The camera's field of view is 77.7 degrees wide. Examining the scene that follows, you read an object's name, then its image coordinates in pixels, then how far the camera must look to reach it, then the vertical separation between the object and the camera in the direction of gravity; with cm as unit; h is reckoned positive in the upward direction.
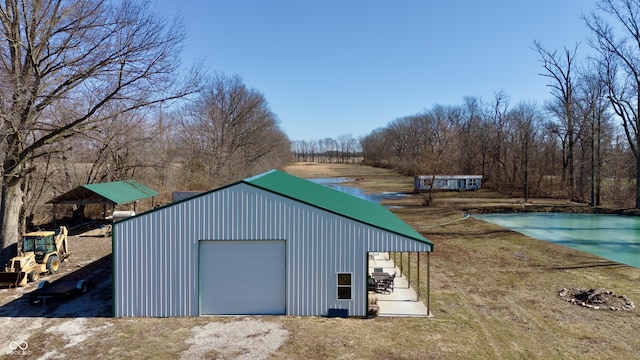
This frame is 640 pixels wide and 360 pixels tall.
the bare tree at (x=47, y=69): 1441 +406
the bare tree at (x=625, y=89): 3412 +754
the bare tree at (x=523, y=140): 5072 +475
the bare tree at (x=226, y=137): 4747 +518
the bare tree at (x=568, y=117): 4409 +666
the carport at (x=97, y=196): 2271 -120
